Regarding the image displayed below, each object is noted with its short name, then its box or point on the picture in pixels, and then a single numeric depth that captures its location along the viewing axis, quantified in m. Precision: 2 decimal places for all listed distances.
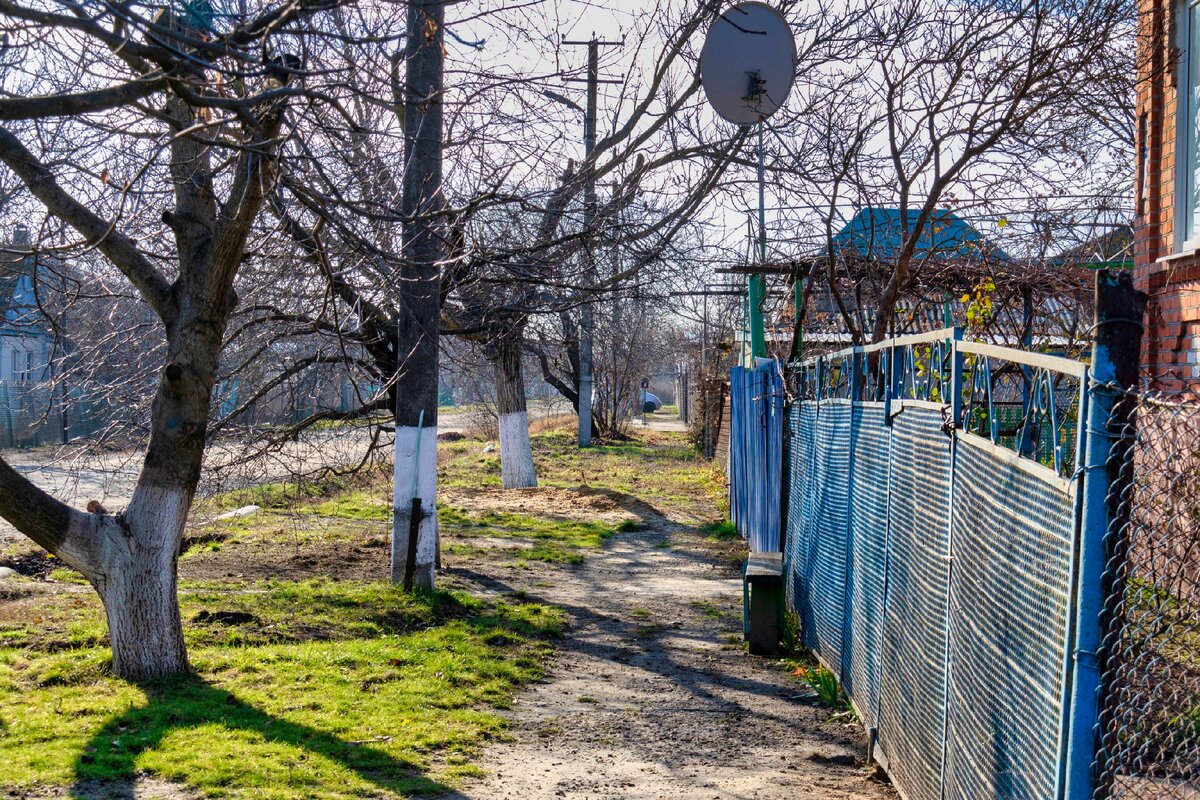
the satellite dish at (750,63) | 7.43
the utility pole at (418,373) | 8.95
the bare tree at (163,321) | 6.03
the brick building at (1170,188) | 7.31
